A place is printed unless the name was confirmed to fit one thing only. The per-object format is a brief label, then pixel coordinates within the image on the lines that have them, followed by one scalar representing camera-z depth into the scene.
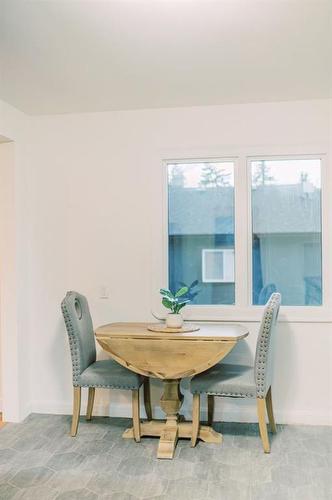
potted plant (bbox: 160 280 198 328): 3.10
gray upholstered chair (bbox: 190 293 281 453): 2.79
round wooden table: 2.84
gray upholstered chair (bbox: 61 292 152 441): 3.02
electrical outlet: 3.50
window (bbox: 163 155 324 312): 3.38
